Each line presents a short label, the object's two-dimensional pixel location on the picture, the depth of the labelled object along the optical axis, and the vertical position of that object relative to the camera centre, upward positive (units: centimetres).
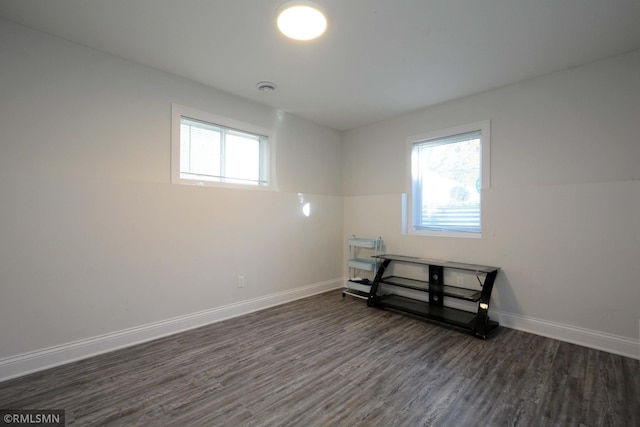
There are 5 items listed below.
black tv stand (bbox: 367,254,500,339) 288 -84
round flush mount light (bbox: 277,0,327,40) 195 +142
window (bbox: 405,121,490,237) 336 +49
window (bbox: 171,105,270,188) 298 +74
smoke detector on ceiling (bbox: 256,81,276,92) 308 +142
